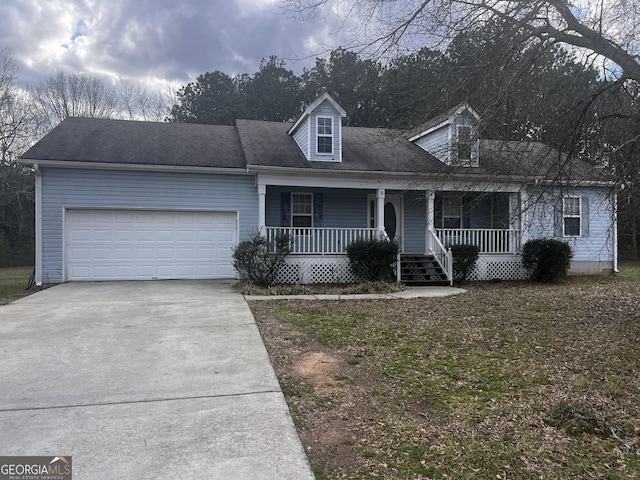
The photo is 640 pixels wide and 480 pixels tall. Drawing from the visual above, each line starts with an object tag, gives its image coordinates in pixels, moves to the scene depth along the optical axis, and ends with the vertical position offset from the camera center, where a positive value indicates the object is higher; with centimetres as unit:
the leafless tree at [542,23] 630 +336
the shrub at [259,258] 1125 -47
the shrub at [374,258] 1195 -47
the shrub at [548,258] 1296 -49
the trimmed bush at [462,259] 1266 -52
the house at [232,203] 1196 +118
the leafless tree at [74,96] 2852 +990
